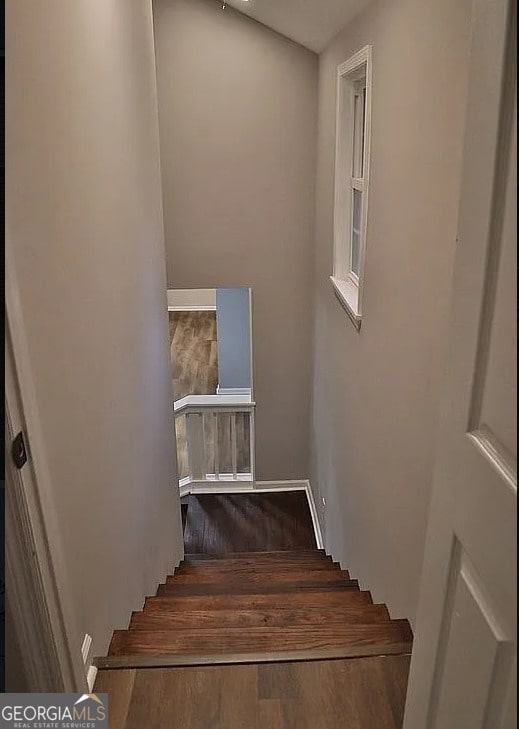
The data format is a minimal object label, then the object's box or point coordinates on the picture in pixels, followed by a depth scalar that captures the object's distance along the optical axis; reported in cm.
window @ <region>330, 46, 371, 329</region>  340
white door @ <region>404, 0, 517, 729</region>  86
